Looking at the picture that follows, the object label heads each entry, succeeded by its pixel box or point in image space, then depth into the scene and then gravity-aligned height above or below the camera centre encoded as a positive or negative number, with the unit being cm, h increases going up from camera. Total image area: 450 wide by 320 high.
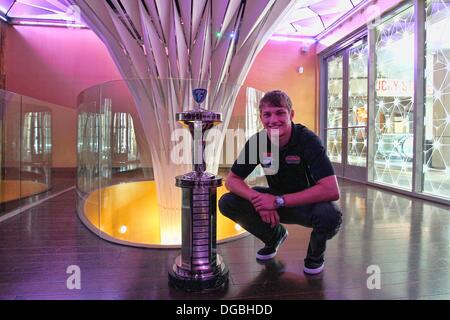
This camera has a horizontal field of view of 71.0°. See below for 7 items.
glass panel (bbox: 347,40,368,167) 723 +125
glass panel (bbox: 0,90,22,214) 451 +10
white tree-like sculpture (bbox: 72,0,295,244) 366 +133
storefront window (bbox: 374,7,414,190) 569 +112
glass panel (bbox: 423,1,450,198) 478 +88
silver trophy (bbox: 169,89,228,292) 186 -38
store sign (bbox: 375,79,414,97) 568 +135
